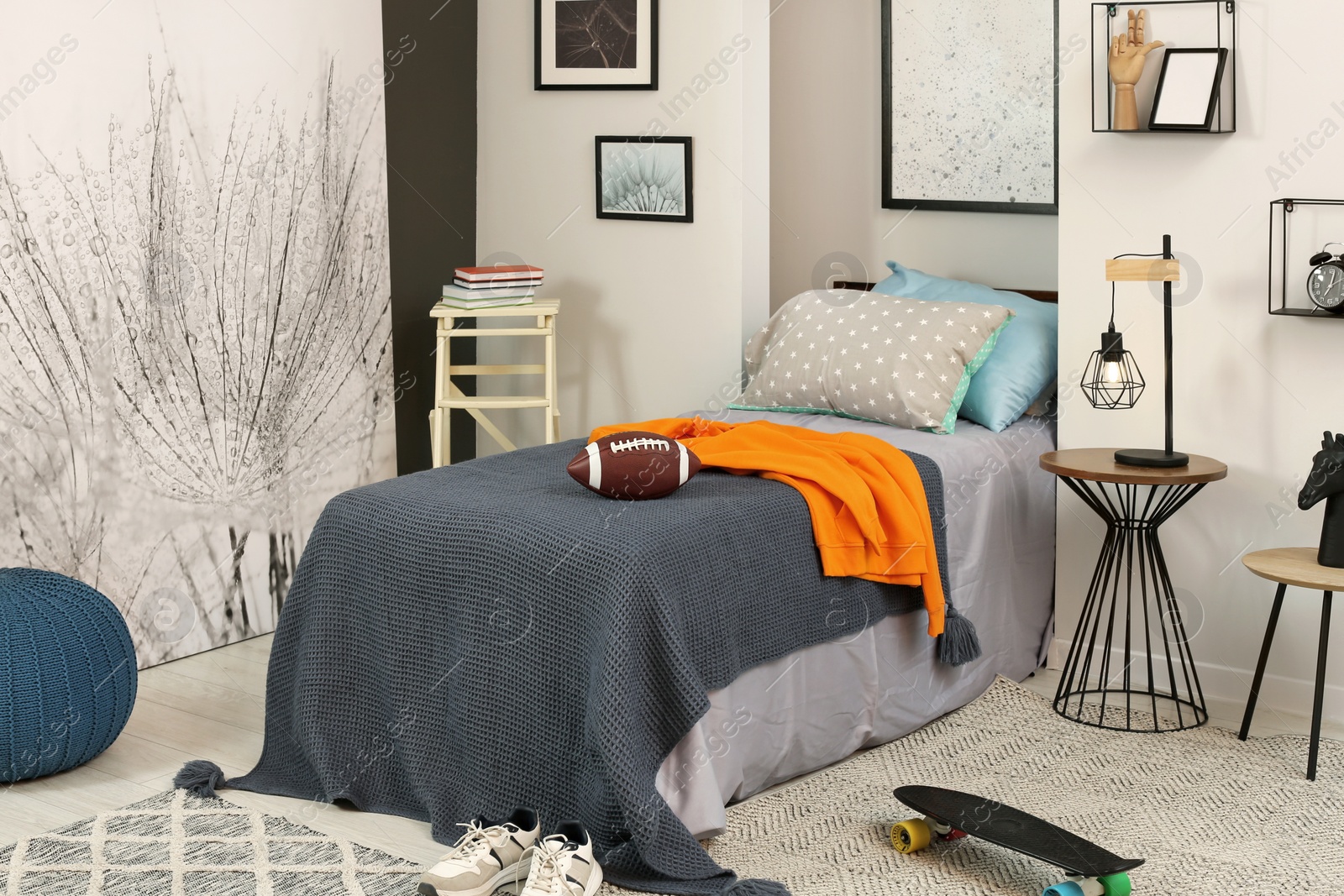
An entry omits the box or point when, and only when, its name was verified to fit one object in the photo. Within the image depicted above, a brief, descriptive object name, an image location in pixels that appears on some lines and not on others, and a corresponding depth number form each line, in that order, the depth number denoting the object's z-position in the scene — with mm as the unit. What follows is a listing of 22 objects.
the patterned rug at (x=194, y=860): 2568
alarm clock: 3131
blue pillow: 3670
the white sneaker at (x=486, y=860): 2457
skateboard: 2416
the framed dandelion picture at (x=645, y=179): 4422
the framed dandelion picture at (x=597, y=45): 4422
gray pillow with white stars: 3611
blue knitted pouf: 2965
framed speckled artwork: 4102
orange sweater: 3020
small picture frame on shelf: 3279
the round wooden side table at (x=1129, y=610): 3281
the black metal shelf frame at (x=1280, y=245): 3252
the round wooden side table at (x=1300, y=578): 2955
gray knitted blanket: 2562
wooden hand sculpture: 3367
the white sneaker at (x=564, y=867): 2408
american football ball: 2877
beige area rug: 2564
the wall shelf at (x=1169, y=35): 3301
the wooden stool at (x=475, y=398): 4359
